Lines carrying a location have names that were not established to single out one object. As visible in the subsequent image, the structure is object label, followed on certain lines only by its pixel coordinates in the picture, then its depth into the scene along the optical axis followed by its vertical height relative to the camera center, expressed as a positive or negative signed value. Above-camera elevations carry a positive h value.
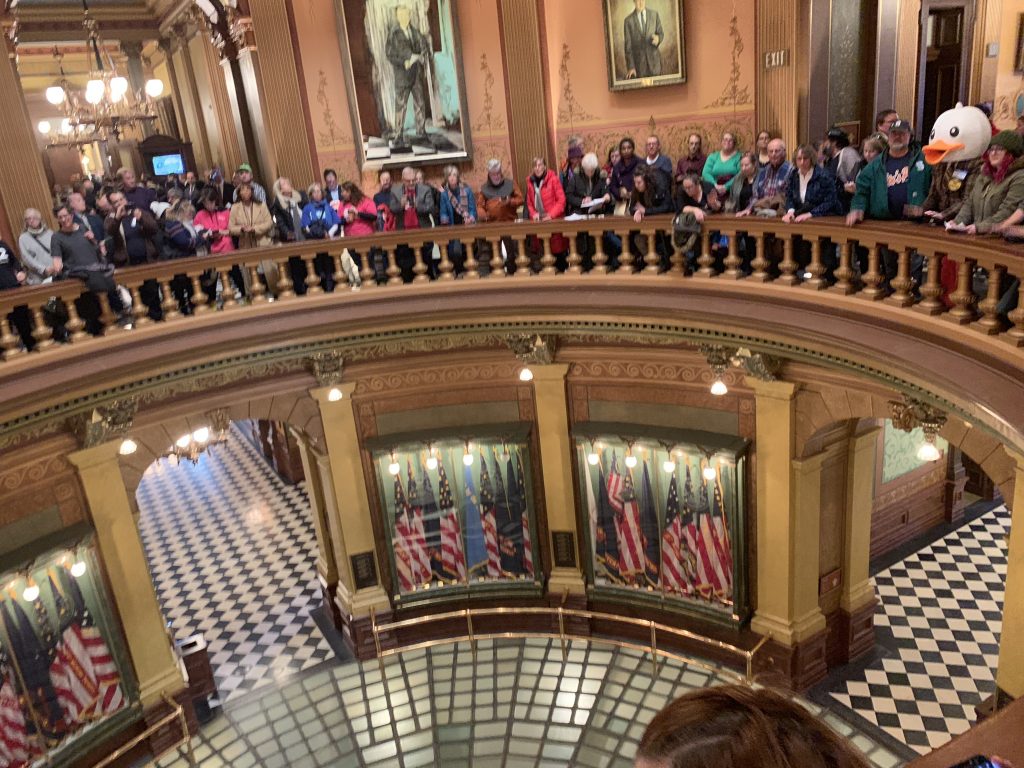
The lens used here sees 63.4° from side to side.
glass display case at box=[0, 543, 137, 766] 8.69 -4.94
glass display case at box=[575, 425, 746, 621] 9.61 -4.64
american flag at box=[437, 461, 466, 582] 10.95 -5.03
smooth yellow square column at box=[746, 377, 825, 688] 8.92 -4.69
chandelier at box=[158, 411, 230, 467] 13.98 -4.76
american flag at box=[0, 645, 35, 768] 8.67 -5.40
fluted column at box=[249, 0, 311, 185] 11.04 +0.89
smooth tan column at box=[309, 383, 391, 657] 10.41 -4.66
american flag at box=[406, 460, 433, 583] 10.90 -4.96
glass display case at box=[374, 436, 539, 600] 10.72 -4.71
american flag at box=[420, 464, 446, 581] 10.92 -4.87
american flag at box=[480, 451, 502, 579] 10.89 -4.90
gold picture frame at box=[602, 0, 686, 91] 10.12 +0.95
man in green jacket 6.84 -0.73
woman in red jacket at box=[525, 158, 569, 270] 9.73 -0.75
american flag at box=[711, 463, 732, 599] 9.72 -4.80
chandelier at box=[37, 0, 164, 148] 13.93 +1.33
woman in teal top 9.12 -0.54
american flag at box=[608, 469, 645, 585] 10.34 -5.00
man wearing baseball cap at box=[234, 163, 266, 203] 9.52 -0.21
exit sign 9.40 +0.53
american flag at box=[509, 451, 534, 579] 10.80 -5.05
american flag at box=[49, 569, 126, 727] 8.99 -5.10
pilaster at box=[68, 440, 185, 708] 9.05 -4.30
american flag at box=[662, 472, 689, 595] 10.09 -5.08
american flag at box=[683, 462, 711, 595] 9.91 -4.90
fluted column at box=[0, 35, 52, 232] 9.62 +0.38
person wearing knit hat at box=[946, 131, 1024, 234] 5.88 -0.70
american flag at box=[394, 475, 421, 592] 10.91 -5.09
